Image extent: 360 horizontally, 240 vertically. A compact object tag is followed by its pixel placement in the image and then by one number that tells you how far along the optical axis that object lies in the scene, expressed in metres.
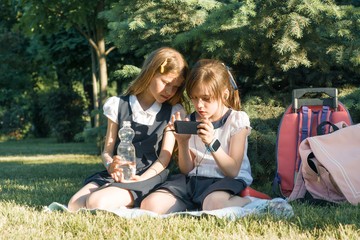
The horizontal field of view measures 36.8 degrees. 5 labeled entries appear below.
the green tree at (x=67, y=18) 8.95
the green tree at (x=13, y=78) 17.94
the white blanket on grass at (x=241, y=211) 3.04
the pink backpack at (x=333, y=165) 3.39
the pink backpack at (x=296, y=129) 3.98
